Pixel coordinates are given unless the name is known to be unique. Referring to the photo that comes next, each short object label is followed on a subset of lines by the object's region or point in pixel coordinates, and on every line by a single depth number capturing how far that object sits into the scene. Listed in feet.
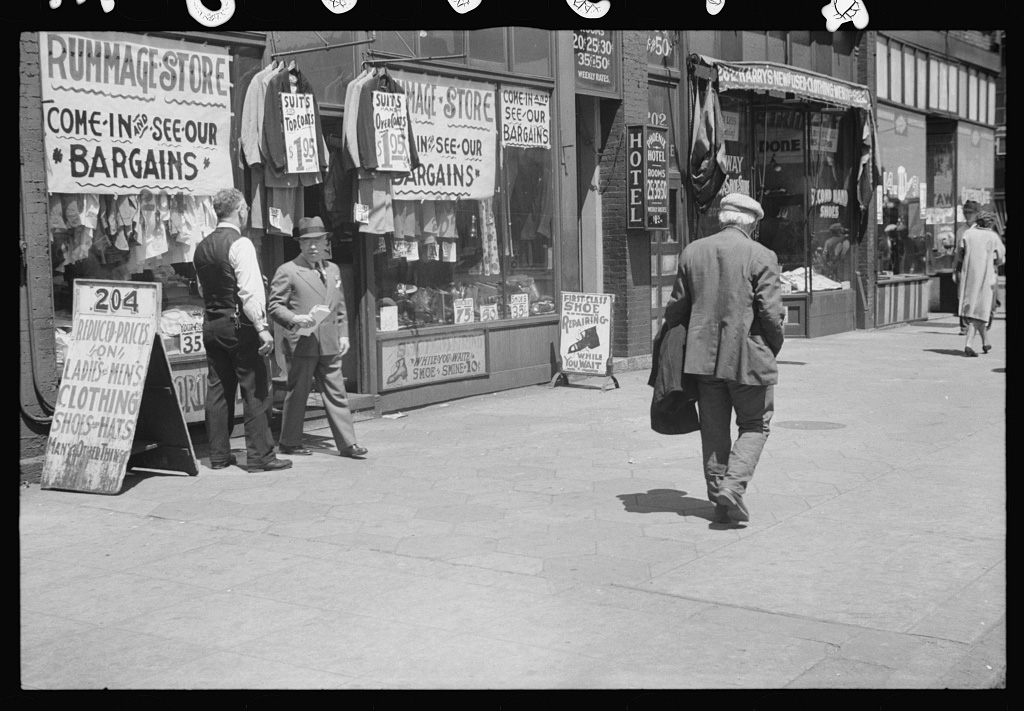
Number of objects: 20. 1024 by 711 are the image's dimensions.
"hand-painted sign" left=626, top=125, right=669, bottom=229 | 47.60
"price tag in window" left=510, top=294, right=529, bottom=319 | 42.86
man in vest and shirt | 27.53
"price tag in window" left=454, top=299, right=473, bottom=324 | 40.50
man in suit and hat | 29.17
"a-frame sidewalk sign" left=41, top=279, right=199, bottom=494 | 26.02
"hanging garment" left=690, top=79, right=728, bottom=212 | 52.03
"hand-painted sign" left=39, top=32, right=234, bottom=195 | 27.68
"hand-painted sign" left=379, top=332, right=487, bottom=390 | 37.40
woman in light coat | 49.67
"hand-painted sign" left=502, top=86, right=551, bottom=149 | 41.81
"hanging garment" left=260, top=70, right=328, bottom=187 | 31.81
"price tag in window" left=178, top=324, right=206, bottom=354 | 30.78
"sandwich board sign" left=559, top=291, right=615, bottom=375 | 41.60
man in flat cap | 21.91
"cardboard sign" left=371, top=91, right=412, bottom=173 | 35.04
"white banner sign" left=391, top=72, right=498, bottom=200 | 37.96
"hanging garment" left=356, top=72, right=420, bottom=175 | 34.58
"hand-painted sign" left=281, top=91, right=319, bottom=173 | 32.24
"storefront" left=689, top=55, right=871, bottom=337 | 55.42
